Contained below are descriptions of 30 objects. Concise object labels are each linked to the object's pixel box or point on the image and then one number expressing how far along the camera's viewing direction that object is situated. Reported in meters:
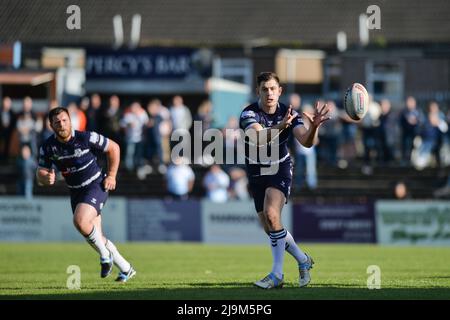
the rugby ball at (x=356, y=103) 13.26
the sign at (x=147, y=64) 35.62
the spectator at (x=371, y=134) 29.39
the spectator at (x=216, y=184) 28.17
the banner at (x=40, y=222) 27.30
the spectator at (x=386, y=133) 28.98
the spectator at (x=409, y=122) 28.62
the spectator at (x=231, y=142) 27.02
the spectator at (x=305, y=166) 28.39
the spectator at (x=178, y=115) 29.31
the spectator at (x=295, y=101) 28.17
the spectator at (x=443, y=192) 28.69
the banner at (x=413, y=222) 25.39
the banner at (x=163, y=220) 27.11
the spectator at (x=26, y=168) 29.64
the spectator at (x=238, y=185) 28.67
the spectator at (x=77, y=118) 28.38
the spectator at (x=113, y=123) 29.52
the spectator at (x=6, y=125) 31.08
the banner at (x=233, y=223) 26.58
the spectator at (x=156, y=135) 29.02
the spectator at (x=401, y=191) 28.42
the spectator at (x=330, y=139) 29.51
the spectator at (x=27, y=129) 29.88
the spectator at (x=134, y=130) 29.27
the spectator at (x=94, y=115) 29.84
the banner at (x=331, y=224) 26.38
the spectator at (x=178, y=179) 28.31
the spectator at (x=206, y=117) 28.44
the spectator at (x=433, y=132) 28.66
